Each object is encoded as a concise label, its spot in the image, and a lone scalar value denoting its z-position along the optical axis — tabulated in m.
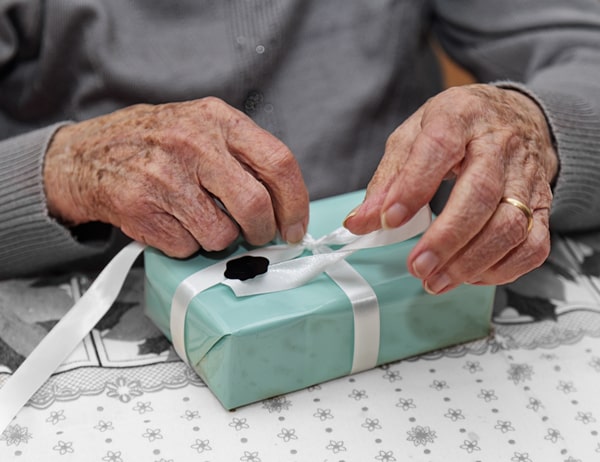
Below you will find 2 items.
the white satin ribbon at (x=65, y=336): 0.95
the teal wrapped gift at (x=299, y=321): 0.94
